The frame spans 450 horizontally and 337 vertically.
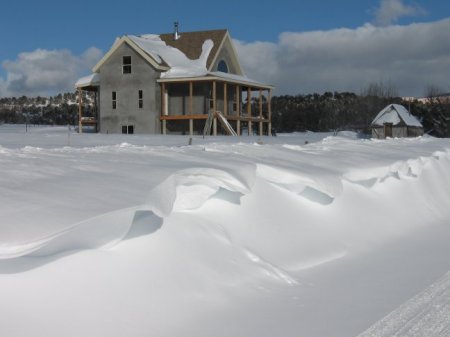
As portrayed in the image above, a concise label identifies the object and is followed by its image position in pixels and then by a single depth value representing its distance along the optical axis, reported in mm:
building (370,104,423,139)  45031
